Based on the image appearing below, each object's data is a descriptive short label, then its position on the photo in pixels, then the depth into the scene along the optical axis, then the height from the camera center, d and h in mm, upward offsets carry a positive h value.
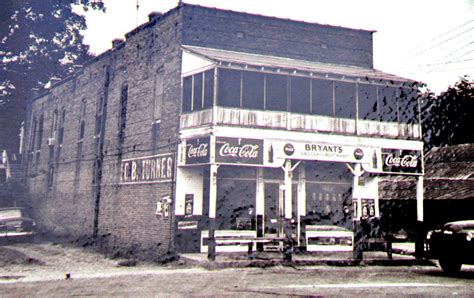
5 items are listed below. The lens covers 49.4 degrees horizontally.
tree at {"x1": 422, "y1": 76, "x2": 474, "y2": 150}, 41688 +9149
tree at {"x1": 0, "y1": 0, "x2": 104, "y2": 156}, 36844 +13114
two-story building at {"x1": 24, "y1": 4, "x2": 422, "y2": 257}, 18031 +3552
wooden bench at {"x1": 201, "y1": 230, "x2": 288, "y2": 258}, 16391 -439
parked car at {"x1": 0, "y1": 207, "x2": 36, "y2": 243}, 23297 -185
